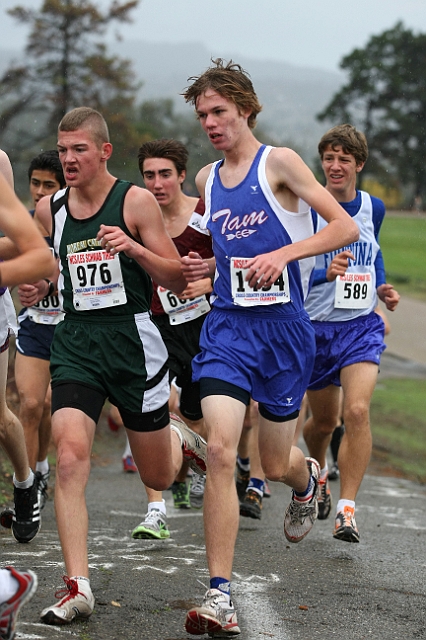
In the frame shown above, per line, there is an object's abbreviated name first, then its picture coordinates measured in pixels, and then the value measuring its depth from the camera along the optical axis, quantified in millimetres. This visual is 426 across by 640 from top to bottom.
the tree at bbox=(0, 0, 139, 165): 28812
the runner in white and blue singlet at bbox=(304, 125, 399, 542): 12992
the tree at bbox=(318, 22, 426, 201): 58406
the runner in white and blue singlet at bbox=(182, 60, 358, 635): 9977
